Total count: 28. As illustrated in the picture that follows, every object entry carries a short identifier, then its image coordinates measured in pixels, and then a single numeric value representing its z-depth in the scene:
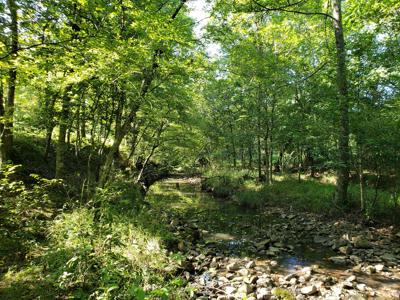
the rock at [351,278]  5.67
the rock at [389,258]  6.77
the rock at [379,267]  6.27
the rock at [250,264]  6.66
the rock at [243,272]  6.26
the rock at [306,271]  6.20
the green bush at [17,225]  4.74
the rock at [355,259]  6.85
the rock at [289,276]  5.95
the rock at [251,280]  5.75
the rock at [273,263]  6.90
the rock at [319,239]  8.60
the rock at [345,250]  7.47
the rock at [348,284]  5.42
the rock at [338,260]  6.87
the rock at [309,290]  5.28
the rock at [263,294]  5.12
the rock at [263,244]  8.17
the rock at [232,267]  6.54
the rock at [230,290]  5.30
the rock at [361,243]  7.71
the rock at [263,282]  5.67
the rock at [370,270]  6.22
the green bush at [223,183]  17.86
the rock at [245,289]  5.27
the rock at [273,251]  7.67
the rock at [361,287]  5.39
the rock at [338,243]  7.94
